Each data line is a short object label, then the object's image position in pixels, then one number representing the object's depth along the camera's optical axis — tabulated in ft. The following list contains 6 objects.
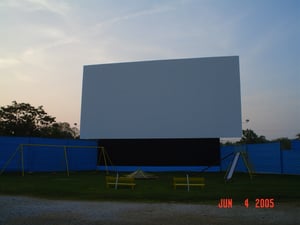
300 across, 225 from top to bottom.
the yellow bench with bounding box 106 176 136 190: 39.38
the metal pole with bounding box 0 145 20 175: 58.33
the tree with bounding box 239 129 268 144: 155.10
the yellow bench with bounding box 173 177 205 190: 38.75
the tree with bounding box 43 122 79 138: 134.73
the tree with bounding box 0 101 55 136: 126.52
